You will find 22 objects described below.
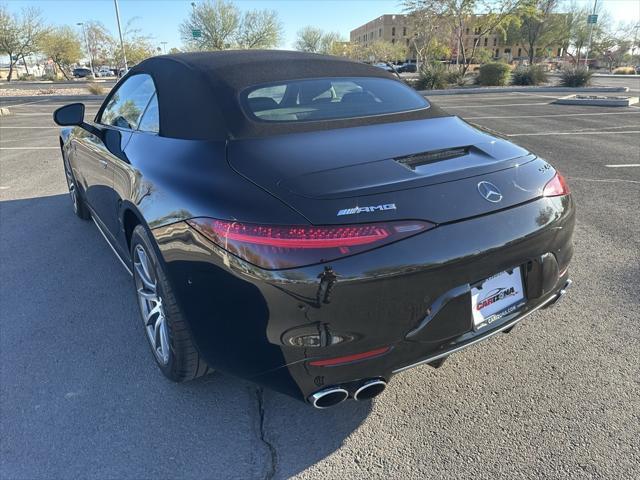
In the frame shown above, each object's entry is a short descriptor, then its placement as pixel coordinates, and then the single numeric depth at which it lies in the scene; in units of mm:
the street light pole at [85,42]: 66000
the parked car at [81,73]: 65231
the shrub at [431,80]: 26125
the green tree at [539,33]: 57281
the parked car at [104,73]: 70500
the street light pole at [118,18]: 31266
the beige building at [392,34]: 100219
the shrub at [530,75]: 26984
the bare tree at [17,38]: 45384
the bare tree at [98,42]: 65438
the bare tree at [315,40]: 67688
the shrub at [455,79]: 28188
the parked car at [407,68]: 61281
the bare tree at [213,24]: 48969
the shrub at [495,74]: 26953
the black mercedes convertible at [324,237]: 1725
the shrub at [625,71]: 53184
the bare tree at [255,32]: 51812
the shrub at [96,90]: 24920
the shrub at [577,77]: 24297
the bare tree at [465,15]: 30828
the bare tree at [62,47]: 54288
